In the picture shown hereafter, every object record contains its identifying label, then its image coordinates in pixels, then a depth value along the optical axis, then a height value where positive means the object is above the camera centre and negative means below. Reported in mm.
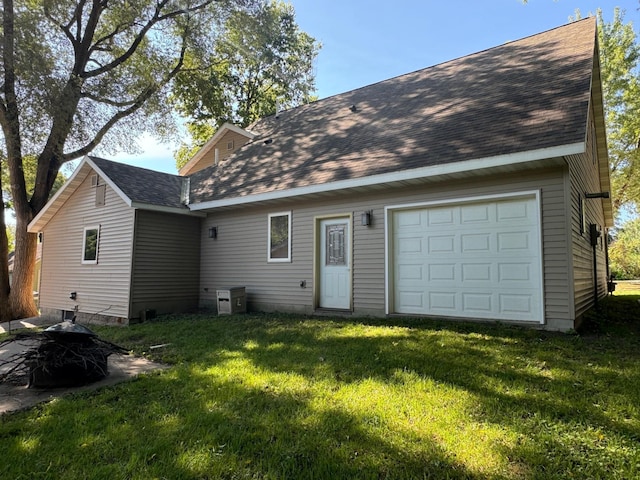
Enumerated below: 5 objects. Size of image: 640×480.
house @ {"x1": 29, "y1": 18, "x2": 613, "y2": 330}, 5777 +1240
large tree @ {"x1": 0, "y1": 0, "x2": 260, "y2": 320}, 10625 +6125
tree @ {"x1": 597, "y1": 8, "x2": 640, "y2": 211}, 20516 +9760
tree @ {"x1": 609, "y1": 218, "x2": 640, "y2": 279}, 20312 +1100
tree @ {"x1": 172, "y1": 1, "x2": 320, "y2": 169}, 19812 +11183
